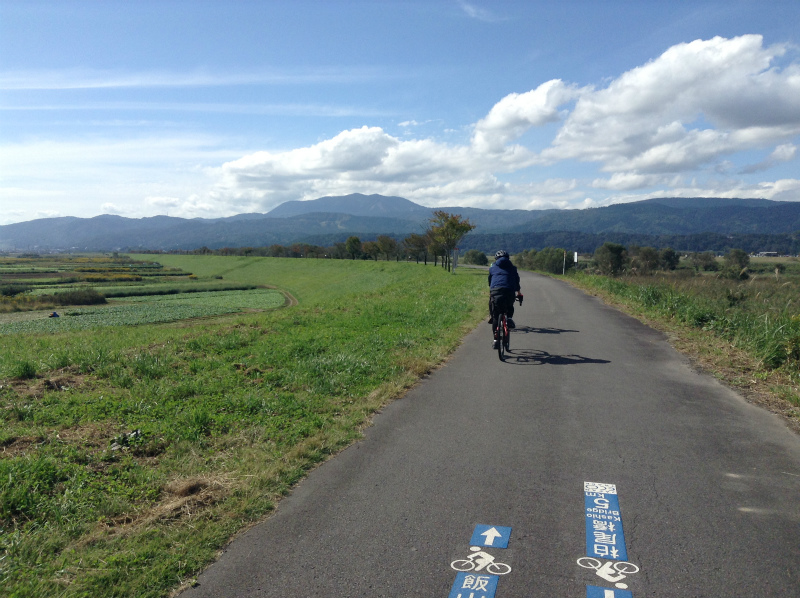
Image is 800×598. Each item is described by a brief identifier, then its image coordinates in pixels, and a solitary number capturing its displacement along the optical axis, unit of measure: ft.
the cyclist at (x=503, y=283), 33.06
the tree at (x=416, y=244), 235.58
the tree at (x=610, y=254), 183.41
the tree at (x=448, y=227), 157.18
